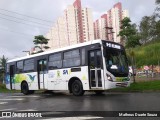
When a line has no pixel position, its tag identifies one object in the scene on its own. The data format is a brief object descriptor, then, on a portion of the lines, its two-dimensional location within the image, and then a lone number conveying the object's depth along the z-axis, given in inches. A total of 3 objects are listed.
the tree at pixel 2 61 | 3284.9
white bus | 656.4
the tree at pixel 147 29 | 3161.4
